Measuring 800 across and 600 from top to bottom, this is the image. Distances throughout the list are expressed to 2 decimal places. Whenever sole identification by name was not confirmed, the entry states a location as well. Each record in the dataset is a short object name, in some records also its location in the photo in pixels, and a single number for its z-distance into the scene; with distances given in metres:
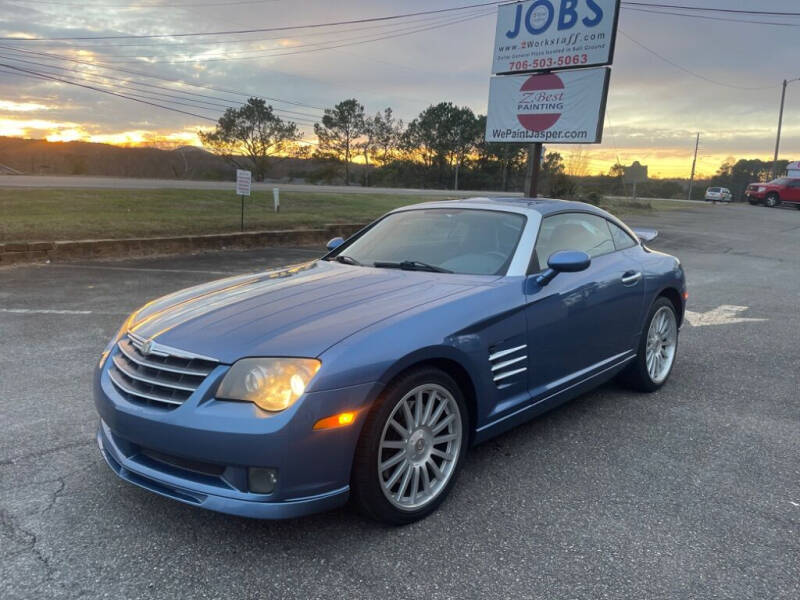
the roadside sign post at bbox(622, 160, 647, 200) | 46.81
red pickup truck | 35.38
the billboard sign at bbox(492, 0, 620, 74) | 11.95
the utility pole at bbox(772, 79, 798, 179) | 47.99
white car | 52.53
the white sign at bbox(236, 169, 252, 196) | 13.13
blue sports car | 2.31
